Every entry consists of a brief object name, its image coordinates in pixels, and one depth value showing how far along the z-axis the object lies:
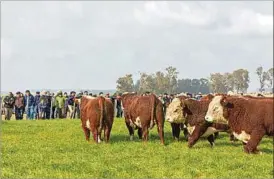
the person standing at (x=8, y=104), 26.64
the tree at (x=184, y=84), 88.84
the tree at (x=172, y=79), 71.72
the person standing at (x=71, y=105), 28.67
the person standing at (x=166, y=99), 28.53
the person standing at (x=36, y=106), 27.83
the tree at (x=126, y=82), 67.81
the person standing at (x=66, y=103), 28.89
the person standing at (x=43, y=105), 27.44
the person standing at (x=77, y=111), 29.07
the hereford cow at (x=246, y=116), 11.58
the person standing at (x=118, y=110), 30.64
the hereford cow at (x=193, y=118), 13.86
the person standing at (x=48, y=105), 27.73
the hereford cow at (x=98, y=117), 14.30
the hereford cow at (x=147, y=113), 14.55
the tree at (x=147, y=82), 74.81
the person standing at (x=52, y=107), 28.05
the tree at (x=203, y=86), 89.40
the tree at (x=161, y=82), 73.75
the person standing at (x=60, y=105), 28.08
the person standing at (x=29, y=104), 27.66
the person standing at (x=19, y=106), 26.67
